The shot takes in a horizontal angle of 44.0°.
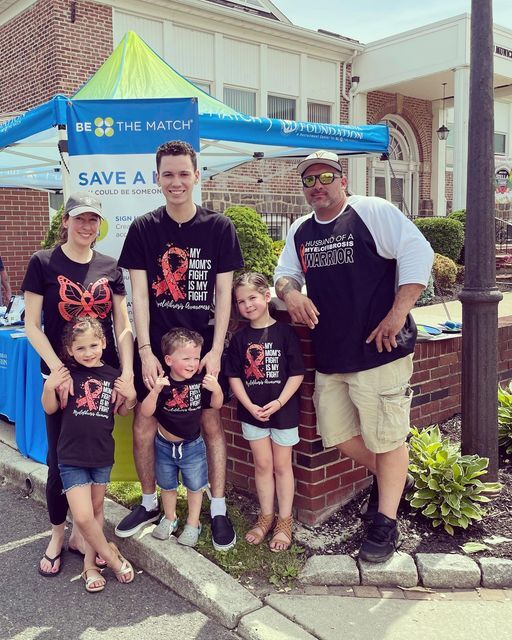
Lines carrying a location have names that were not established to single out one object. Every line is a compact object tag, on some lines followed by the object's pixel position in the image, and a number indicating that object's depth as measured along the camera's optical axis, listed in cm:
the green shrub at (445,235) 1262
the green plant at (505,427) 416
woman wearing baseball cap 307
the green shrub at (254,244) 881
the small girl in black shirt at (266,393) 322
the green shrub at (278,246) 1020
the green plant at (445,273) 1096
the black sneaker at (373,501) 340
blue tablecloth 452
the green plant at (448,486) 328
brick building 1148
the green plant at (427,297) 914
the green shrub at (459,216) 1340
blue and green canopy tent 551
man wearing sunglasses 296
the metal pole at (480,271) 338
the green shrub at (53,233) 671
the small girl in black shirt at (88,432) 301
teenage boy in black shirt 317
